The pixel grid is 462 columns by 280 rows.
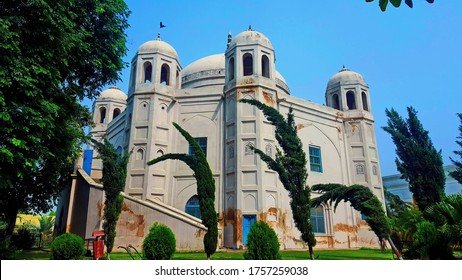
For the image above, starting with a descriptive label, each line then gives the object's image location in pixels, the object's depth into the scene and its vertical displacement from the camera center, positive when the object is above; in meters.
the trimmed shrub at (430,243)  8.30 -0.03
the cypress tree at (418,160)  14.30 +3.36
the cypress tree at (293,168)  10.35 +2.27
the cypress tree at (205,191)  10.29 +1.56
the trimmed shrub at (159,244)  9.28 -0.03
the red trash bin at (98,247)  10.45 -0.12
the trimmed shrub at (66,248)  10.48 -0.14
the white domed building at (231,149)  16.28 +5.17
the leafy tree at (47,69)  8.23 +4.65
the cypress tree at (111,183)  11.78 +2.09
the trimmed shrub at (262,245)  8.32 -0.06
